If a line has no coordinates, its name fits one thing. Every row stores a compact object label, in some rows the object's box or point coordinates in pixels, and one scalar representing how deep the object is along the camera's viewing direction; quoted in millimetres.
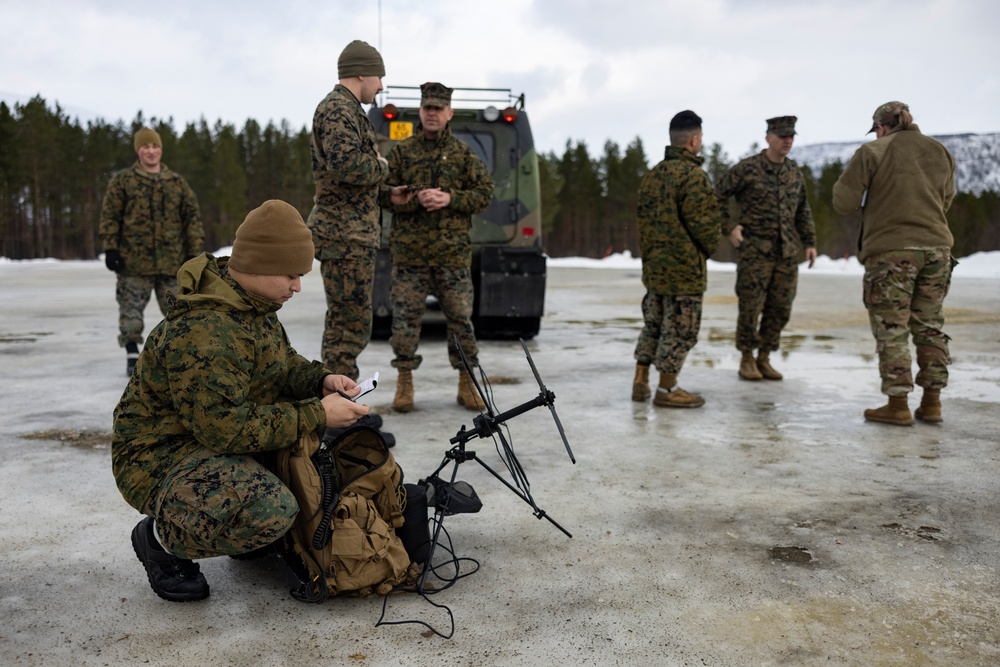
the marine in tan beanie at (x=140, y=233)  6711
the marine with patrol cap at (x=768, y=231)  6367
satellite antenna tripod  2682
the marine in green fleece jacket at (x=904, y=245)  4980
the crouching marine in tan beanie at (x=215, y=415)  2453
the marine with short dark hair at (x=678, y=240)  5473
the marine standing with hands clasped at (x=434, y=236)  5410
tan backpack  2629
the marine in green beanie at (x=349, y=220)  4672
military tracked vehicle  8445
